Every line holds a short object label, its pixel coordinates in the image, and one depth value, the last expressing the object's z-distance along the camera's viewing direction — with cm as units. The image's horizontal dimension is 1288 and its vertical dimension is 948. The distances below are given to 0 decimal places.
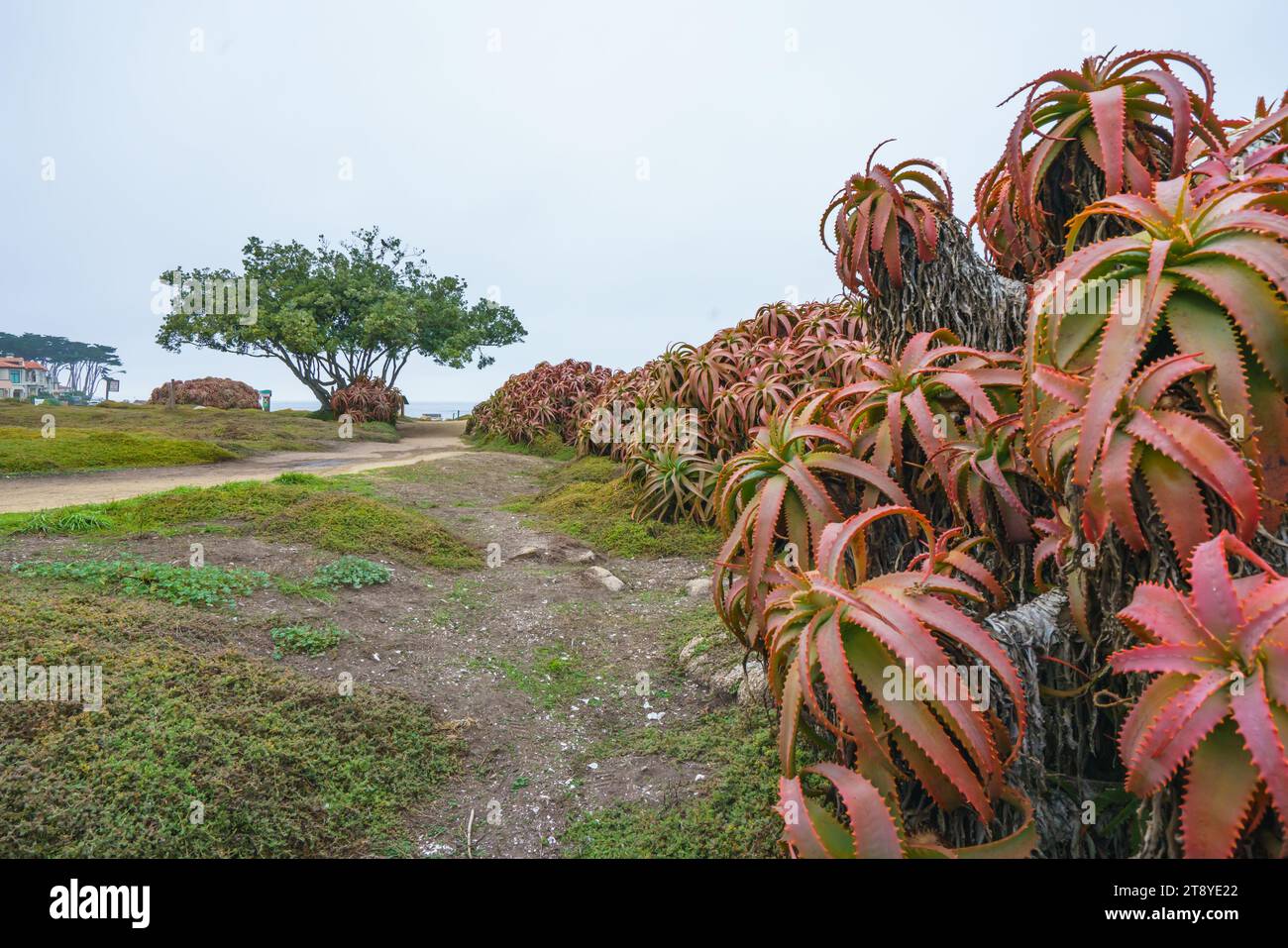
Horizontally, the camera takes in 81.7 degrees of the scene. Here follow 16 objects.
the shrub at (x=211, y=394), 2673
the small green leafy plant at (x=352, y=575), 424
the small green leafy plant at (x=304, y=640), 334
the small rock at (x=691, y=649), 359
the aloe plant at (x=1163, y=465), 108
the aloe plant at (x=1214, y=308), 111
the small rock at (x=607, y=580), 494
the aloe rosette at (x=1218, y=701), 92
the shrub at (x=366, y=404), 2278
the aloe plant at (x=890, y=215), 240
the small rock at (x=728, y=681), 316
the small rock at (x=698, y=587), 473
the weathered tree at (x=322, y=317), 2233
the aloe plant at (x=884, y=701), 124
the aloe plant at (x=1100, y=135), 183
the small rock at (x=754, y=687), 283
